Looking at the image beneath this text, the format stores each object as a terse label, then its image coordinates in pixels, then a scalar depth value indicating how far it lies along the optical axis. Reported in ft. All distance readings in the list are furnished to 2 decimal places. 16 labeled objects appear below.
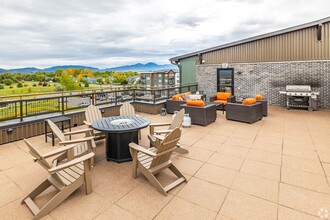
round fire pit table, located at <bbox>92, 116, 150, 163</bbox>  11.39
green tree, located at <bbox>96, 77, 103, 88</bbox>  70.70
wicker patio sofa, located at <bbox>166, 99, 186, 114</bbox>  25.50
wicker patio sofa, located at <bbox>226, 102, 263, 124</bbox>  20.79
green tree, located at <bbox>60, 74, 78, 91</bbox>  89.25
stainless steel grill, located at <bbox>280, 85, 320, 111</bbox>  27.53
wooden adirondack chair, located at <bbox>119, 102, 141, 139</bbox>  16.06
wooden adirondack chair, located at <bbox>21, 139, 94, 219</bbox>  6.98
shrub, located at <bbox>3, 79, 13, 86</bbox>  43.78
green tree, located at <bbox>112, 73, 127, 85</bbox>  85.37
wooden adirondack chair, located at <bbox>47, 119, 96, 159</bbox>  9.93
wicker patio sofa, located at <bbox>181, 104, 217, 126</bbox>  20.01
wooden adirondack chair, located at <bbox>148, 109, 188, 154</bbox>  12.28
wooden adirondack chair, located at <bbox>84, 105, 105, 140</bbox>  14.15
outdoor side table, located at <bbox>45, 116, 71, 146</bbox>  15.98
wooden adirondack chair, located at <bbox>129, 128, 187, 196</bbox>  8.31
